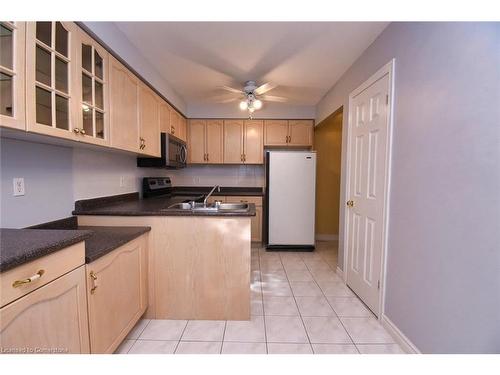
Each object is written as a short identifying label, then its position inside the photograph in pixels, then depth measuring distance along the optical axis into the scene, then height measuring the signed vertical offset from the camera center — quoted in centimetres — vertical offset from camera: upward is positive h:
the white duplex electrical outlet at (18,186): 125 -6
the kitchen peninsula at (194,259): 172 -64
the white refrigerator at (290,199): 341 -31
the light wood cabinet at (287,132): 380 +83
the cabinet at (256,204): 357 -41
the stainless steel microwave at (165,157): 261 +25
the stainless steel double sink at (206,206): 202 -27
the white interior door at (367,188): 175 -7
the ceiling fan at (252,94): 266 +113
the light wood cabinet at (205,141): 382 +66
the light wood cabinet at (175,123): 300 +79
